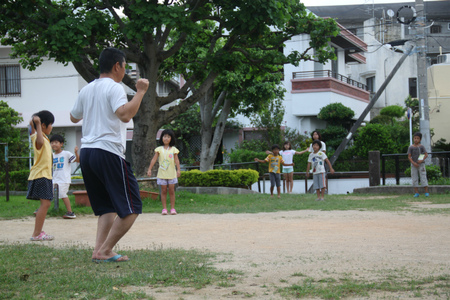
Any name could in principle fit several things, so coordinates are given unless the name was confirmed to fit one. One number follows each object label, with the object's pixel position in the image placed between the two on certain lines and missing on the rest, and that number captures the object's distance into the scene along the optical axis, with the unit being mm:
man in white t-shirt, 5262
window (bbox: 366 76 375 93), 43656
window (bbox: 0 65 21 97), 28438
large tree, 12430
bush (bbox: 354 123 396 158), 26484
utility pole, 19428
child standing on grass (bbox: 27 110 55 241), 7625
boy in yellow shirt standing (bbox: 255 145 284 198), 16469
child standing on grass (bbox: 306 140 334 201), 14992
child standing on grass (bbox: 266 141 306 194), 19375
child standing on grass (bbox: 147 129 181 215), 11625
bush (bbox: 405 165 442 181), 17938
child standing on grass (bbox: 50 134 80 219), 10695
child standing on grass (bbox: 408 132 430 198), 15723
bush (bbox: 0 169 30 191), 20500
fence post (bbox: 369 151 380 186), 19033
